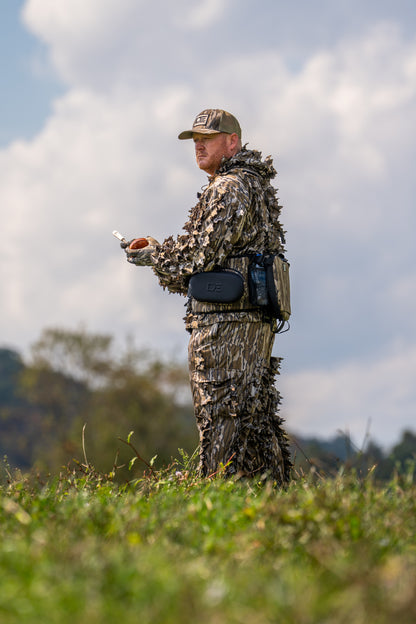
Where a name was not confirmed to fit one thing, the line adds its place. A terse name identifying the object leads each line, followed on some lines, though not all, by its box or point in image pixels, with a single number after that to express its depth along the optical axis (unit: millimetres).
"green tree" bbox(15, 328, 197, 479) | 76000
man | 12672
